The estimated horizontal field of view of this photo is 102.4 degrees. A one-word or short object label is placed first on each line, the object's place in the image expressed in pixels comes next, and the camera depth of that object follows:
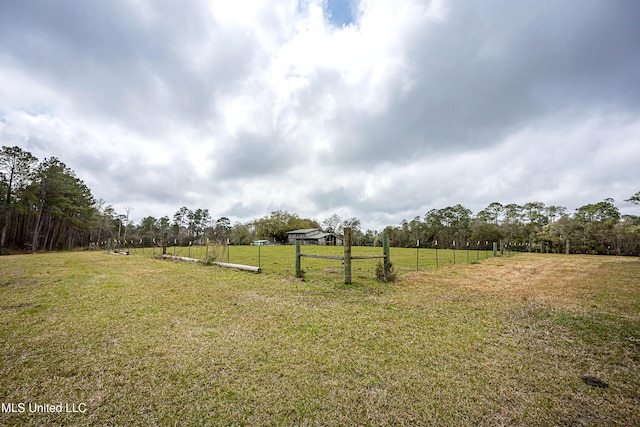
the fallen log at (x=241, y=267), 9.75
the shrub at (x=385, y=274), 8.08
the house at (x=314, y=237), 52.56
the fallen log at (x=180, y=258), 13.34
